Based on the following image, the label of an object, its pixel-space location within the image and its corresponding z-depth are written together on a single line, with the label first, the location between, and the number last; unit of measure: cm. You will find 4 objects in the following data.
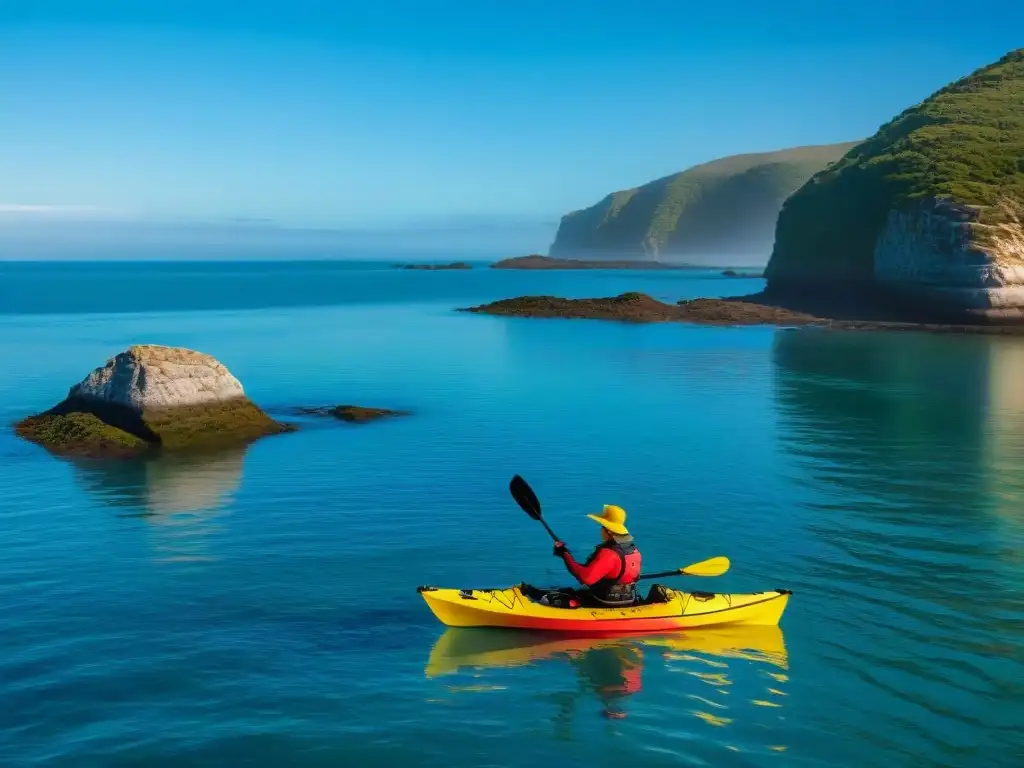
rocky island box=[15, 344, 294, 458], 2689
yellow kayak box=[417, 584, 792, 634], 1373
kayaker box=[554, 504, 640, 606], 1370
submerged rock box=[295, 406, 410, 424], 3219
